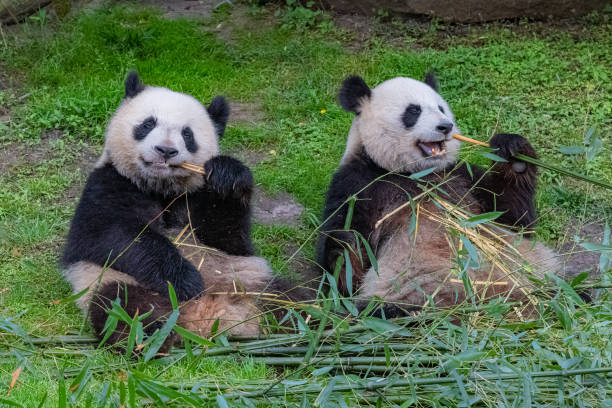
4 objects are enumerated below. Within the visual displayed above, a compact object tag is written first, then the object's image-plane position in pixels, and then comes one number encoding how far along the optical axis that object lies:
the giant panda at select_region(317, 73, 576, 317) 10.35
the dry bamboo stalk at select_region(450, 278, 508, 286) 9.83
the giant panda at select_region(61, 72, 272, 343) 9.89
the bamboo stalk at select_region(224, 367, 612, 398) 7.42
